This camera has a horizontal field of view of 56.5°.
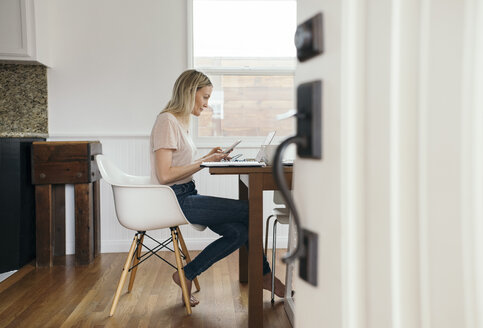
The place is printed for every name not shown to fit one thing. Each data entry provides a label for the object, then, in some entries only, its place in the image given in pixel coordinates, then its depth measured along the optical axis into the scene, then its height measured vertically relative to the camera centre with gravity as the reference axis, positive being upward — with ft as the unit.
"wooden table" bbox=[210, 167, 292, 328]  6.40 -1.27
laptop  6.64 -0.32
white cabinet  10.71 +2.70
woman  7.48 -0.98
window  12.68 +2.21
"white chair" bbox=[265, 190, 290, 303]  7.58 -1.30
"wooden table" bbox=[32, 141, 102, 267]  10.60 -0.95
